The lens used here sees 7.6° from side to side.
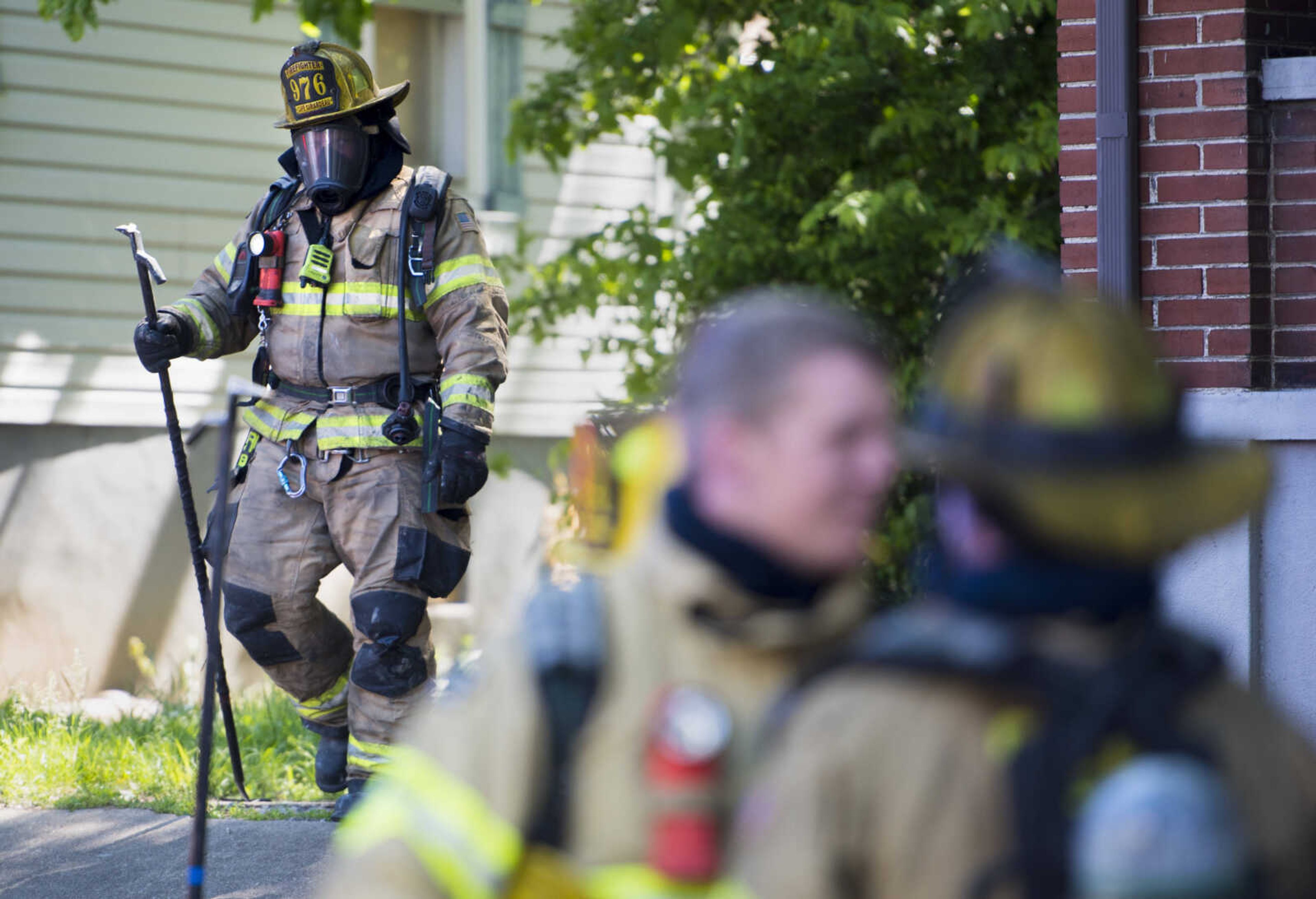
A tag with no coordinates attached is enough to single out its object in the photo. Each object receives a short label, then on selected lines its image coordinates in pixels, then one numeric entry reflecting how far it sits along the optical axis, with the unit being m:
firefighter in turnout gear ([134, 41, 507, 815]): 23.39
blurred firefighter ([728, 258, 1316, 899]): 11.78
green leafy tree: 24.83
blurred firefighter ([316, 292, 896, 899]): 13.66
